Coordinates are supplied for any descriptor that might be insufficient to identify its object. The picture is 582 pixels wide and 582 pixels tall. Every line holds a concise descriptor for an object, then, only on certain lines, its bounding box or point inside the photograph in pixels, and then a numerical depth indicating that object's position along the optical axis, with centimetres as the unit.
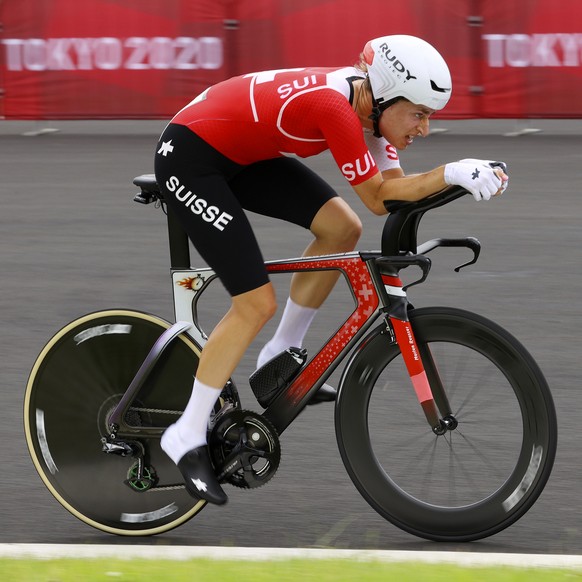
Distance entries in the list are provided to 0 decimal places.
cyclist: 887
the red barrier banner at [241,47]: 3153
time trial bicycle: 916
